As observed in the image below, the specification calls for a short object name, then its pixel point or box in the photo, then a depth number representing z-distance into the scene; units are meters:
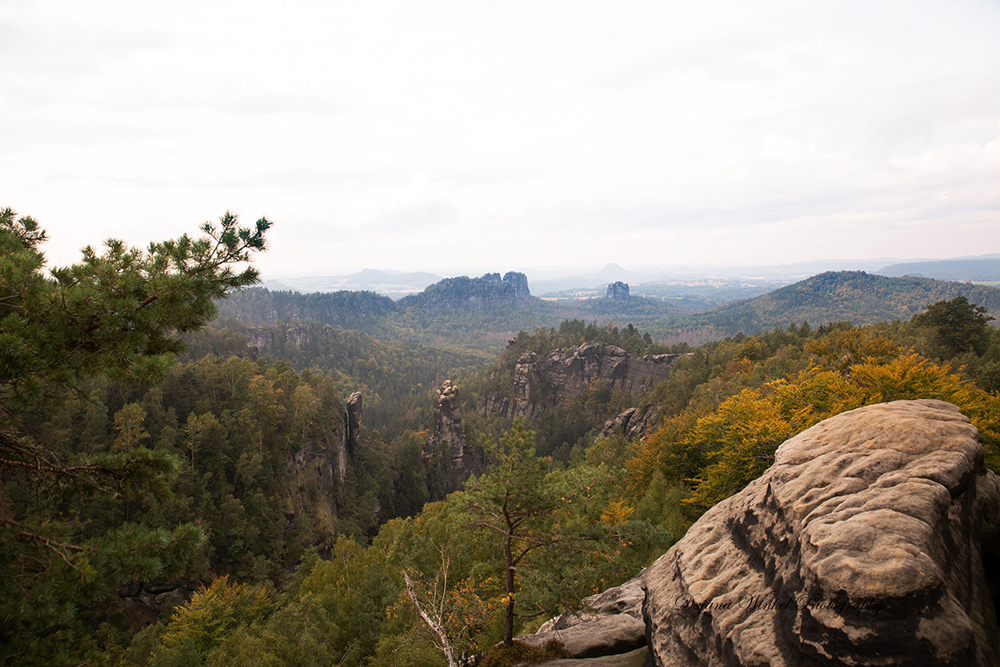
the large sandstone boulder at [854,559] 5.38
